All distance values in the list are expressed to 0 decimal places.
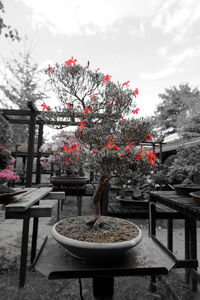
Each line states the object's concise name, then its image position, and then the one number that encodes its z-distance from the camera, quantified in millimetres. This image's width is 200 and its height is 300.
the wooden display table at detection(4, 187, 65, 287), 1229
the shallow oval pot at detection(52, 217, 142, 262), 769
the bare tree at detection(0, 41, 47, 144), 11789
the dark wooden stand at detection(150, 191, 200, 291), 1286
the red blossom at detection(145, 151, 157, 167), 975
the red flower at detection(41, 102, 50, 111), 1430
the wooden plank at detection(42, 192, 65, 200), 2033
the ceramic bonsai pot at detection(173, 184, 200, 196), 1436
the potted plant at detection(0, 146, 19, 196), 1616
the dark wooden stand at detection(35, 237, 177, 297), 749
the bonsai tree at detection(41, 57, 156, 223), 988
